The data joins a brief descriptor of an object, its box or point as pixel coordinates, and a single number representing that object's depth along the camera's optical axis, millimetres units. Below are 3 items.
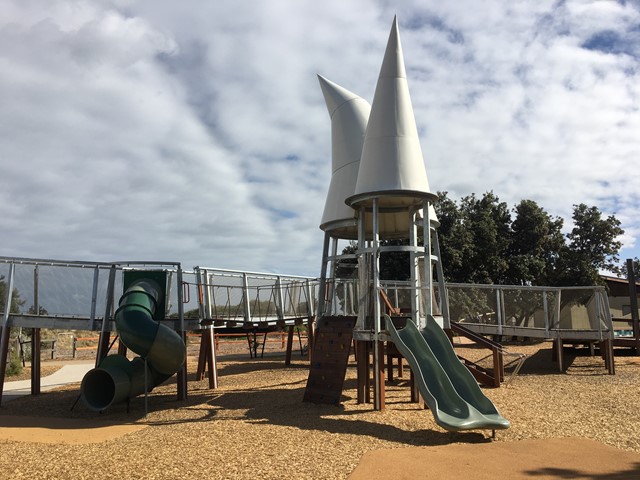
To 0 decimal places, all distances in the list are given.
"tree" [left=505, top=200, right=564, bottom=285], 34438
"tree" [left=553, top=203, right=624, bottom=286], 39312
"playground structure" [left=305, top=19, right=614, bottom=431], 9781
